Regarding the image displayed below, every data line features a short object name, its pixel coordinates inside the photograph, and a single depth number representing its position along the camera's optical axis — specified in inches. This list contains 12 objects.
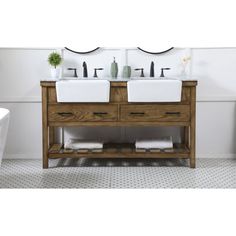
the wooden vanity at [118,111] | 143.2
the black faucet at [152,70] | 157.9
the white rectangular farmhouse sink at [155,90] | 138.9
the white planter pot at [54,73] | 154.2
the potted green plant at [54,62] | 154.0
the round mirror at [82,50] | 159.9
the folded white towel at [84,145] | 150.1
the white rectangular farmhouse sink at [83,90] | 138.9
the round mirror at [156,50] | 159.3
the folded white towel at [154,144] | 150.8
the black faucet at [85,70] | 158.2
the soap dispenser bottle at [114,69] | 155.9
